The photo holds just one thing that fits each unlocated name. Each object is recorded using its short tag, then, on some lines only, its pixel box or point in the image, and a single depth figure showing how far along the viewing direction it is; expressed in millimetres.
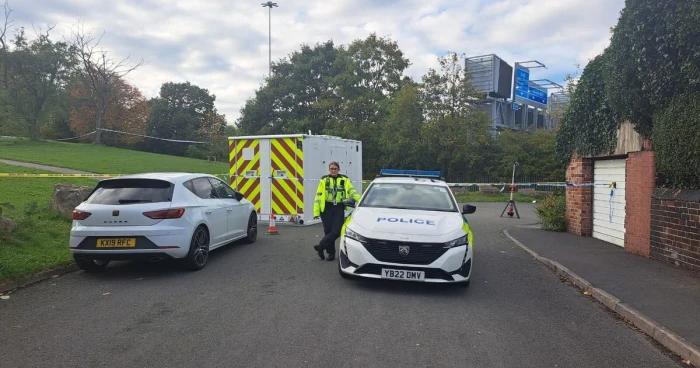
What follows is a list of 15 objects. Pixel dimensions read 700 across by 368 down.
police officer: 8547
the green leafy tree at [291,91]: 42125
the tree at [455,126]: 27734
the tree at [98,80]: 49850
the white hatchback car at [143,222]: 6824
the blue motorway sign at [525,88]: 42112
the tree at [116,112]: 55406
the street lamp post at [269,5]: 48934
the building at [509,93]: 38594
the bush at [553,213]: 12789
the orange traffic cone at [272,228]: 11805
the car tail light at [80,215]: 6887
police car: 6199
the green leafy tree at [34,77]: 44344
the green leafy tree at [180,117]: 62594
